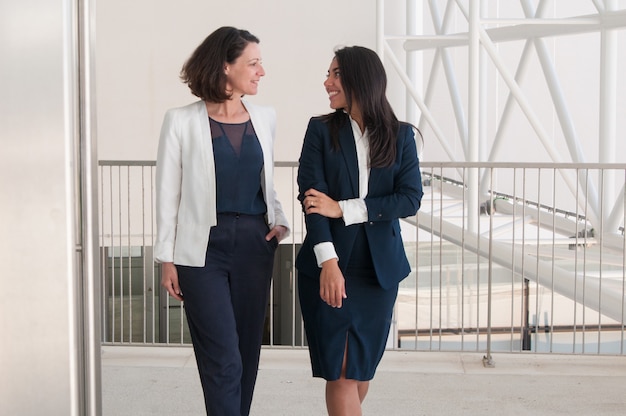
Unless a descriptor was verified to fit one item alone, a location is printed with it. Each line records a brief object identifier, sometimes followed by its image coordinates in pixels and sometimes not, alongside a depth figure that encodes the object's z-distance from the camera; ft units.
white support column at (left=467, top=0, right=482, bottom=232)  30.17
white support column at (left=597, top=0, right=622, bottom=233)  27.22
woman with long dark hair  9.55
